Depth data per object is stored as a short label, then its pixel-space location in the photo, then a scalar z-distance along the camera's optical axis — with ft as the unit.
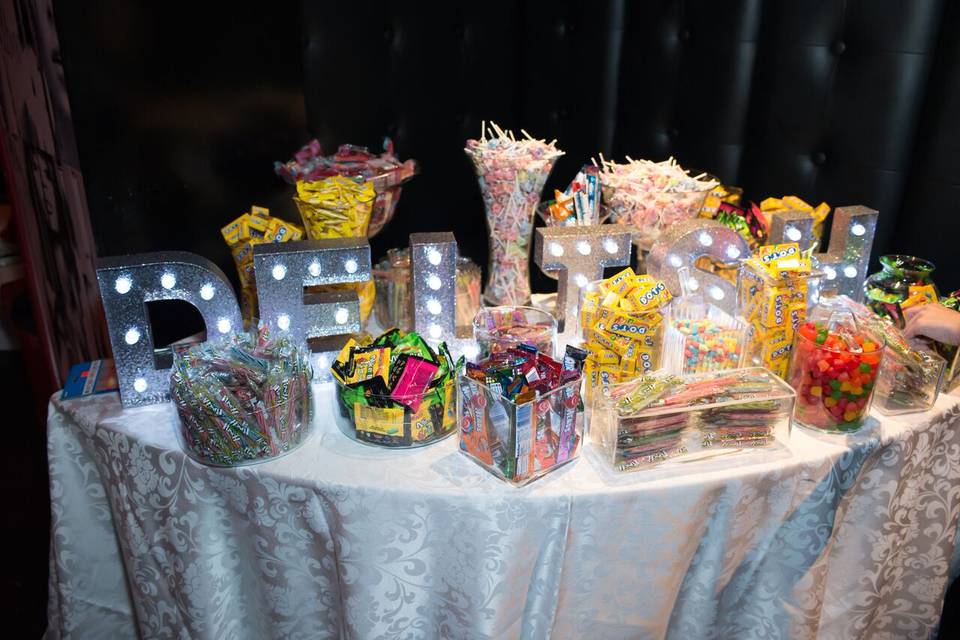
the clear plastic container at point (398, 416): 3.80
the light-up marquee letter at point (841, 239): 5.24
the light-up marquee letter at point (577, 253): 4.97
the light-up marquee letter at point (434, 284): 4.58
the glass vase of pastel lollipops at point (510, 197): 5.14
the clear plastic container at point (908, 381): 4.28
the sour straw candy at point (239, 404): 3.71
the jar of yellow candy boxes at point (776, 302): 4.37
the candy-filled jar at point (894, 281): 5.09
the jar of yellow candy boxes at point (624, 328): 4.23
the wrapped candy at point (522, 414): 3.55
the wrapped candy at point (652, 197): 5.29
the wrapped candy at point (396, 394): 3.78
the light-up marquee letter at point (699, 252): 4.91
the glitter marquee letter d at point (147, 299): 4.09
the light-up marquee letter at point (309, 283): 4.37
